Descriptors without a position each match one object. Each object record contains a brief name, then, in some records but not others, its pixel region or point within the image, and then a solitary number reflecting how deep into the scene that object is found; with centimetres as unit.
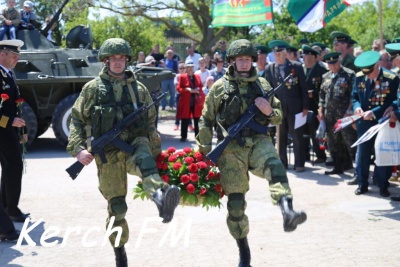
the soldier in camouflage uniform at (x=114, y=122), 630
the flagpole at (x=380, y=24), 1159
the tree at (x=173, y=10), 2644
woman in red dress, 1526
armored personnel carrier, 1433
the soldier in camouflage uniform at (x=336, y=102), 1102
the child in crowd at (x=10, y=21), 1517
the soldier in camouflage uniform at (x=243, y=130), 643
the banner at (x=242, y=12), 1476
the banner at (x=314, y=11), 1266
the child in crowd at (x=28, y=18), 1566
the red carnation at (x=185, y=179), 648
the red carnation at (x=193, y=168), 655
